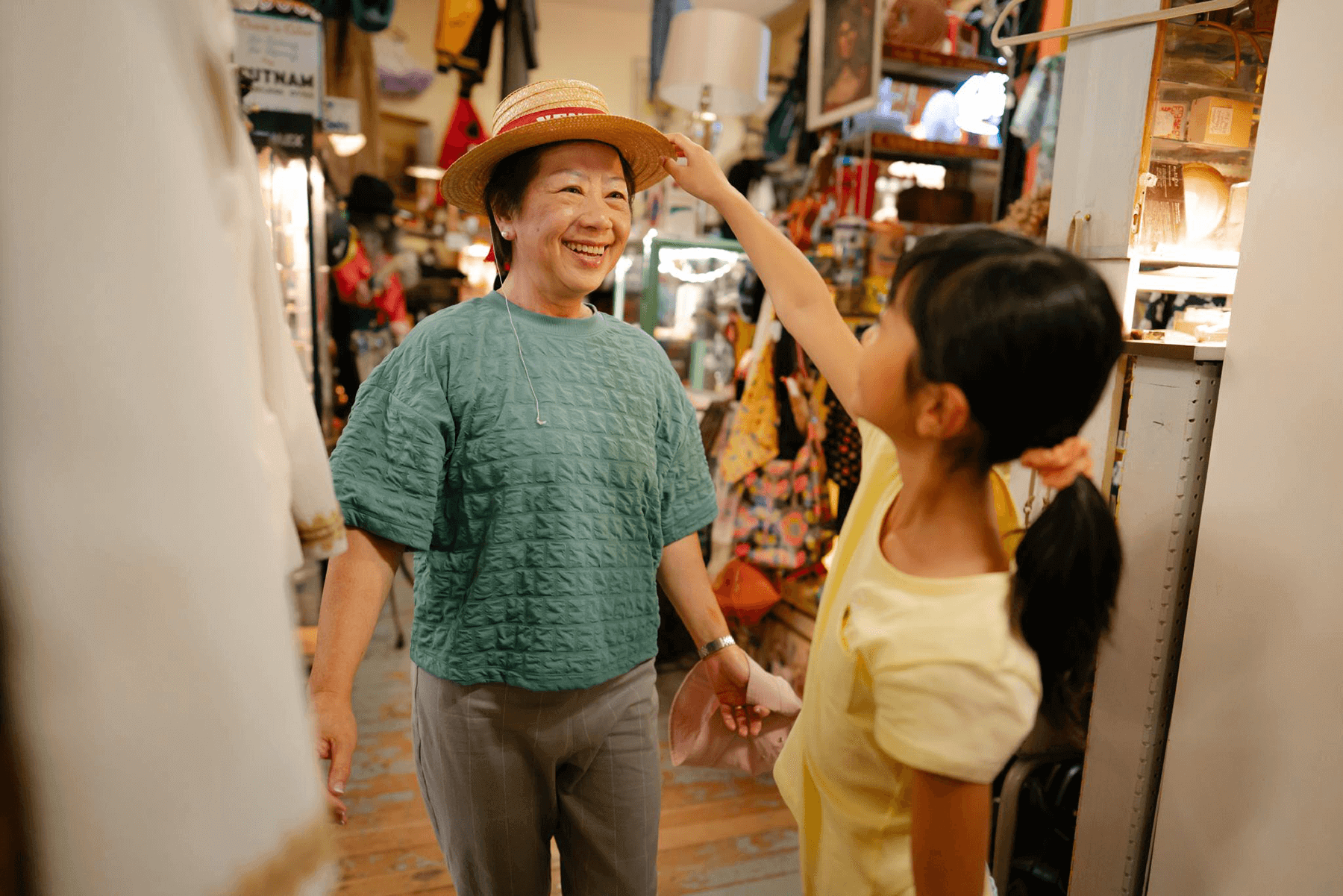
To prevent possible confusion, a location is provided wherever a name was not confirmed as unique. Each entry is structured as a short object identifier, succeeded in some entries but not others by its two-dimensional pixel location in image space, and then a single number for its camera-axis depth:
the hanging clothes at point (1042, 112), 2.52
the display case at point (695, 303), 3.60
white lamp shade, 3.96
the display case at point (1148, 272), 1.46
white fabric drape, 0.38
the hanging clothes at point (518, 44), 4.68
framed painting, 3.44
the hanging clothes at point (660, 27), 4.93
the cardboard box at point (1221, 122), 1.61
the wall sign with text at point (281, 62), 3.64
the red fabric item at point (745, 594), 3.16
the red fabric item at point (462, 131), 5.58
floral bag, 3.17
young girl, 0.75
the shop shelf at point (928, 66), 3.54
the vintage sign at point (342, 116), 4.76
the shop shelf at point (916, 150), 3.55
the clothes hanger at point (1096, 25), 1.45
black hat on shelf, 5.30
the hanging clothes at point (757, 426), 3.25
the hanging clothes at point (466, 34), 4.88
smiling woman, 1.25
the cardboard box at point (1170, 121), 1.58
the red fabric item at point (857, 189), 3.56
